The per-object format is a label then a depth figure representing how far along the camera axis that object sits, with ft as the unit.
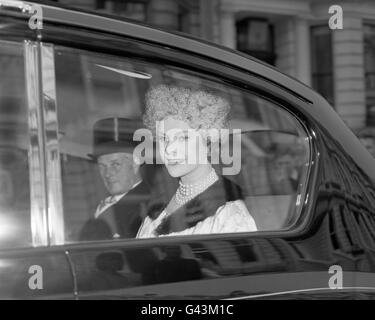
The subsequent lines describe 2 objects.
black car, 4.52
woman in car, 5.18
